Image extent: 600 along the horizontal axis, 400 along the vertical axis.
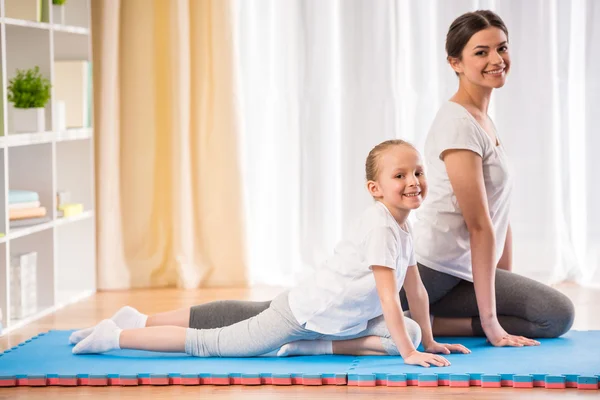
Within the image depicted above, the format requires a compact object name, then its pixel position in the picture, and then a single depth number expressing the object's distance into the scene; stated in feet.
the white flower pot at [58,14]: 19.46
